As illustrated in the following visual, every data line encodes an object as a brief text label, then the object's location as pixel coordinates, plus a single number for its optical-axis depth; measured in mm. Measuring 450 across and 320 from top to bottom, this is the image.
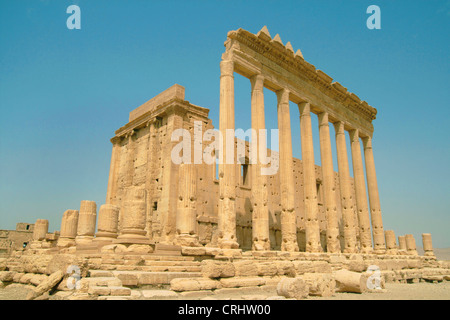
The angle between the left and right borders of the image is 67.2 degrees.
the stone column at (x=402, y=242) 28812
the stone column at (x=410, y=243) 27531
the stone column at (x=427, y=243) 26984
